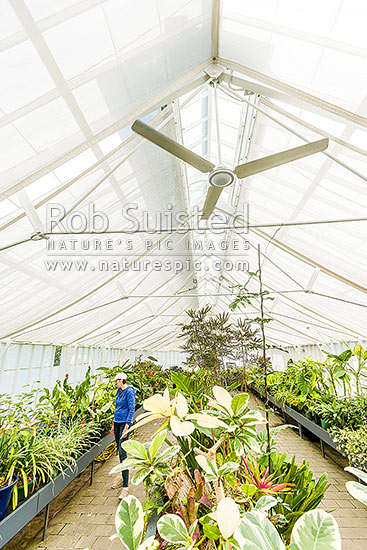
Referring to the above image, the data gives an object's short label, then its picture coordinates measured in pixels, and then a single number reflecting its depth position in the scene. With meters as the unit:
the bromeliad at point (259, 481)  1.26
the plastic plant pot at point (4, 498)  1.88
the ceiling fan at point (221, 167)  2.12
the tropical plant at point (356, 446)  2.84
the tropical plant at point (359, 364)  3.86
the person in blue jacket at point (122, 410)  3.30
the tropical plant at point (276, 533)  0.47
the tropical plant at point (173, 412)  0.97
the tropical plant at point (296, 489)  1.42
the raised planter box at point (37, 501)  1.88
